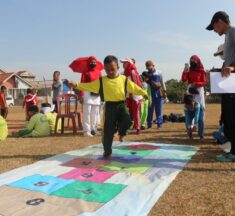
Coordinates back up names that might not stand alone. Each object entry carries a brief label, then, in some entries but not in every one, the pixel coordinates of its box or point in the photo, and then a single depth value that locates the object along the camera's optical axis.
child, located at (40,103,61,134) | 6.65
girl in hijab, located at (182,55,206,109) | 5.59
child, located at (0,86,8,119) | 8.32
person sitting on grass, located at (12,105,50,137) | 6.24
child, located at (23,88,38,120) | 8.73
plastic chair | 6.47
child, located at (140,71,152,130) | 7.16
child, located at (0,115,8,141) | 5.71
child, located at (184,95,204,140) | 5.23
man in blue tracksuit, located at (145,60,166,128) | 7.05
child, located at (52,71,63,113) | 7.96
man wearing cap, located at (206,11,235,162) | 3.45
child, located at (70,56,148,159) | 3.89
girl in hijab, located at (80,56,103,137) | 6.03
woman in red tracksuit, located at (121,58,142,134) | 6.26
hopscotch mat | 2.27
